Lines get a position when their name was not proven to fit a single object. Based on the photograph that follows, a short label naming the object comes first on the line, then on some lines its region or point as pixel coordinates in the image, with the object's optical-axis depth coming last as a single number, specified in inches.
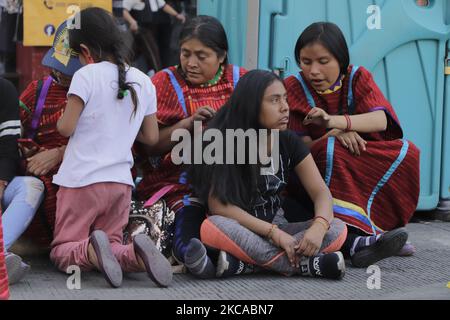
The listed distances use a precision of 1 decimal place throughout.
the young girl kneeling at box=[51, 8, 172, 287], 280.5
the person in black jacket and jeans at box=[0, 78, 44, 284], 288.4
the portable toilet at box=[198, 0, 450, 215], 361.4
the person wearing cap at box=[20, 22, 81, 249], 302.4
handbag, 306.7
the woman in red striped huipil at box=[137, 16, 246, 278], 311.4
